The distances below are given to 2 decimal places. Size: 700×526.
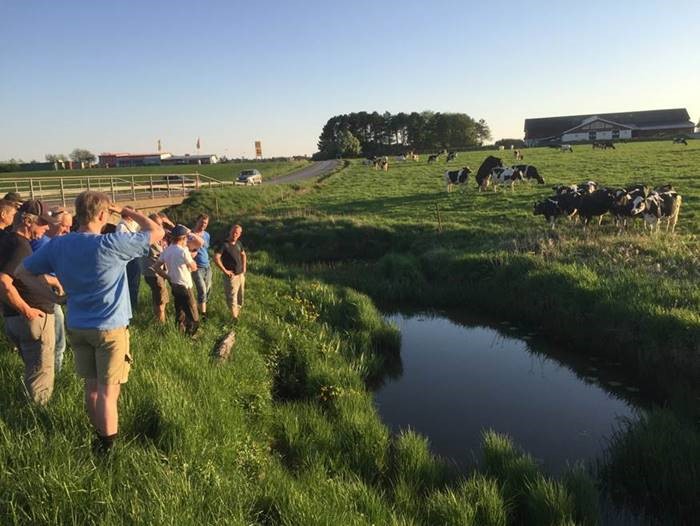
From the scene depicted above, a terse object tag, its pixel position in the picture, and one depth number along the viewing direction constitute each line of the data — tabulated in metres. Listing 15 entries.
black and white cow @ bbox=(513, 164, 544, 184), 26.85
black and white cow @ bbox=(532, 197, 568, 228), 16.80
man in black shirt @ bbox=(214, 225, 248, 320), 8.55
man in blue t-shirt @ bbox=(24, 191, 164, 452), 4.05
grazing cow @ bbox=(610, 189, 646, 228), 15.05
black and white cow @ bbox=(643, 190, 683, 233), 14.66
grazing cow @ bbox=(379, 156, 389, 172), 48.30
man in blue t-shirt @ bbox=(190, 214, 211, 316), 8.70
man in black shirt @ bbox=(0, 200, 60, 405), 4.51
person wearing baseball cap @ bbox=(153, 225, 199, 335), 7.38
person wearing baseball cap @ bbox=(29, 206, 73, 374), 5.46
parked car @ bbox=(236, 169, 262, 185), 42.52
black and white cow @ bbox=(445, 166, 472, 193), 27.61
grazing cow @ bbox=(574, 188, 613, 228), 15.91
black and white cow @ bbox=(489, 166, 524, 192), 26.14
